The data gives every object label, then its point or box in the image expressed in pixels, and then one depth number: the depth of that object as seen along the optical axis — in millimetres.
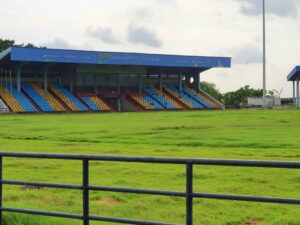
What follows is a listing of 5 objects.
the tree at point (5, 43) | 87600
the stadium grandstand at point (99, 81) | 62097
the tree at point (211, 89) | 111019
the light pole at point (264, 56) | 70938
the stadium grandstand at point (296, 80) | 77250
